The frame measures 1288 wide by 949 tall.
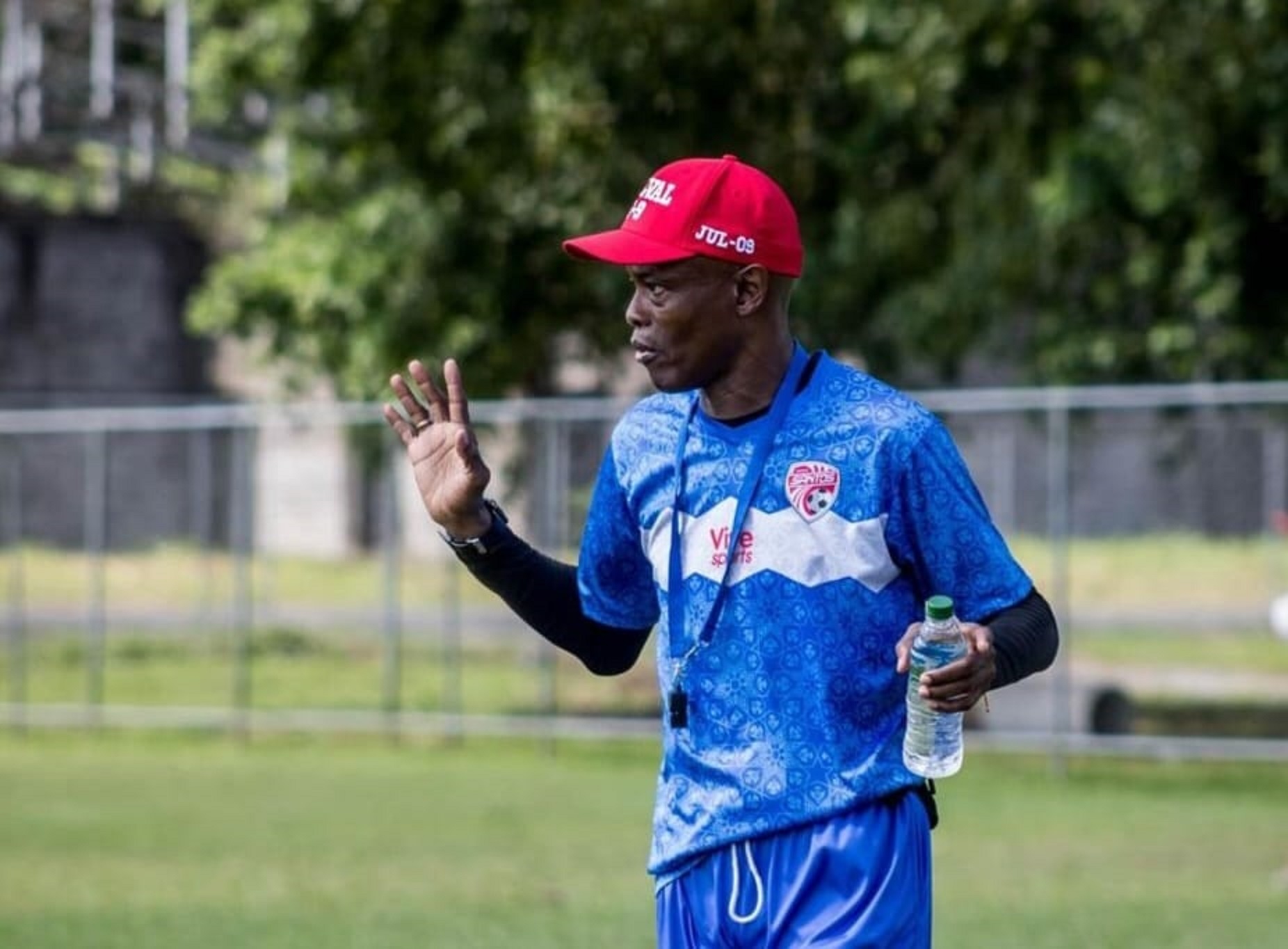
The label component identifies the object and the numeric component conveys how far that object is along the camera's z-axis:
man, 10.11
